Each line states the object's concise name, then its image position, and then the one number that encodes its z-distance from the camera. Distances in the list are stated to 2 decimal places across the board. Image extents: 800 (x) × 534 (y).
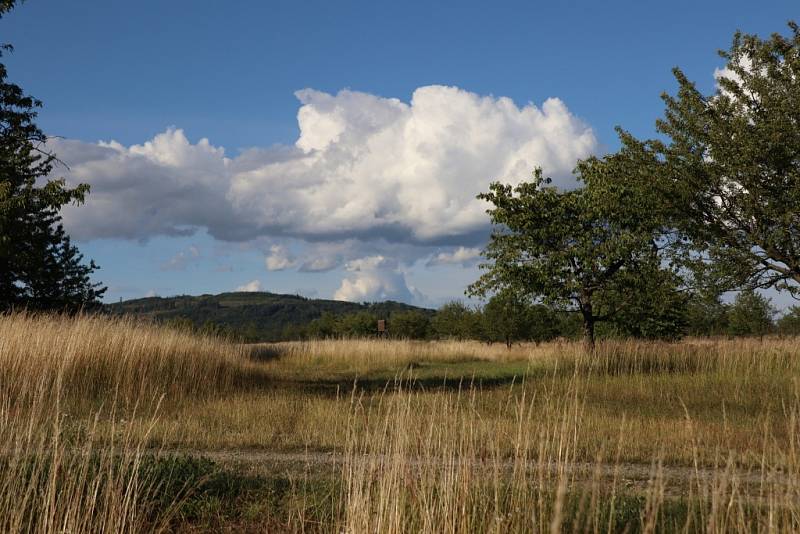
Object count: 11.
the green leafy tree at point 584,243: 24.06
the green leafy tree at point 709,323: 52.11
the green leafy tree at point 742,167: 18.56
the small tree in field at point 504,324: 52.06
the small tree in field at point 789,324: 68.62
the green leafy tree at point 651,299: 23.25
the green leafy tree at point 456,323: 59.00
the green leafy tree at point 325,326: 87.62
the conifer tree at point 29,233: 17.05
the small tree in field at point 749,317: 63.16
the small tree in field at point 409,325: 78.00
